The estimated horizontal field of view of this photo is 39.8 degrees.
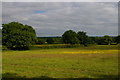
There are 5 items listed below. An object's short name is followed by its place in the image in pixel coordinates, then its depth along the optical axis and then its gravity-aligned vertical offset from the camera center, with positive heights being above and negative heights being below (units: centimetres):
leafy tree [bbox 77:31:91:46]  10062 +79
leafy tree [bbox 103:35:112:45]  11056 +87
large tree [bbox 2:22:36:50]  6024 +158
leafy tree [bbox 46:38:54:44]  10468 -47
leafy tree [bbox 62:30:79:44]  9275 +186
